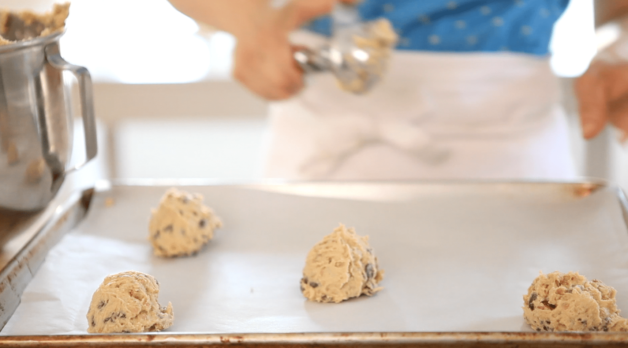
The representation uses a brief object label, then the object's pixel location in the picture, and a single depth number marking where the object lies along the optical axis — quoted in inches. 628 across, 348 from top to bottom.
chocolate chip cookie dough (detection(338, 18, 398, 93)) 34.5
